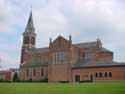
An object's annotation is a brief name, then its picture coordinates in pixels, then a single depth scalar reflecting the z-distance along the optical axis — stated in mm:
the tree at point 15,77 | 46855
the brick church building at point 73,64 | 34206
